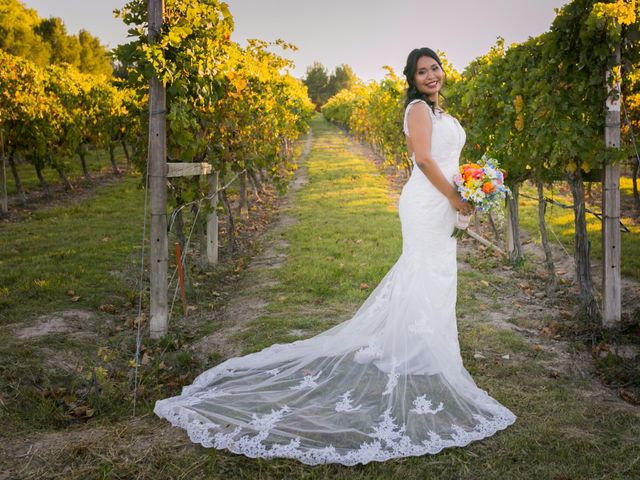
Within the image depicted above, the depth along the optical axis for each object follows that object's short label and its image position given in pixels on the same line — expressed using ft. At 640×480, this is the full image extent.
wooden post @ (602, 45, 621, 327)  14.84
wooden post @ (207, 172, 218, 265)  24.34
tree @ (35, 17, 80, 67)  132.26
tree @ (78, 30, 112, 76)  144.77
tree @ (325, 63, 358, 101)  304.09
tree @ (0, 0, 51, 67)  113.29
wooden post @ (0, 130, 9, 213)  37.45
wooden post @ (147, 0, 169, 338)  14.56
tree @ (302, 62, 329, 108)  306.55
